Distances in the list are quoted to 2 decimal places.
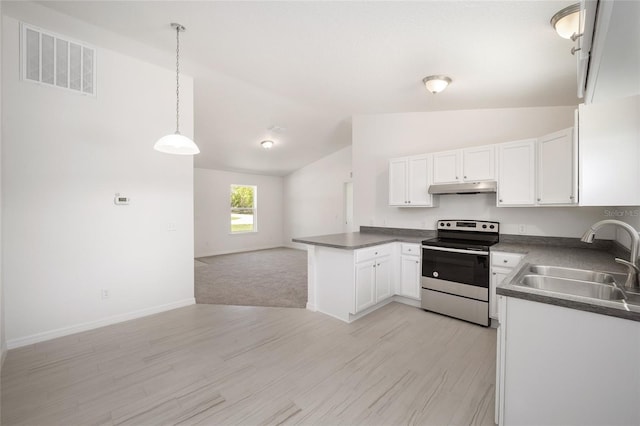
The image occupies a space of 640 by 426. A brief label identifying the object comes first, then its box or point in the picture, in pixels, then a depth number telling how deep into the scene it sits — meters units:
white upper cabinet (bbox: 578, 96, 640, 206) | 1.77
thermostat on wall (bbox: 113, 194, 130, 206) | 3.15
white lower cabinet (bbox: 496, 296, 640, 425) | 1.21
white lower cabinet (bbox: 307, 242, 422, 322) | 3.21
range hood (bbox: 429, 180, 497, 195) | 3.30
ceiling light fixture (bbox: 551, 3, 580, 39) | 1.84
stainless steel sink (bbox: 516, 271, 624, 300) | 1.58
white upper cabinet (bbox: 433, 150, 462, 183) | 3.58
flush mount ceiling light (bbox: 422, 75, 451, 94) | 2.95
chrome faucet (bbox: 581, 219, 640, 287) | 1.50
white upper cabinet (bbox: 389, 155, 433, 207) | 3.86
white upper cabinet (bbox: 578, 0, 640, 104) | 0.83
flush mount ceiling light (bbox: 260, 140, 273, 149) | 5.95
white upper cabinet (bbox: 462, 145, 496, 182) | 3.33
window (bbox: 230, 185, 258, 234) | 8.55
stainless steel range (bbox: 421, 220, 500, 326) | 3.06
